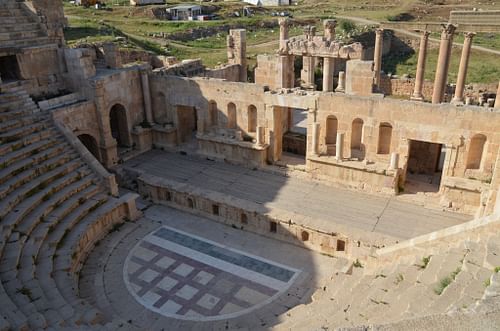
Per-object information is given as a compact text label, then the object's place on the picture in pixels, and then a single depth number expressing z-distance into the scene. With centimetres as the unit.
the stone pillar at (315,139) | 1670
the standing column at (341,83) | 2370
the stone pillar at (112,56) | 2023
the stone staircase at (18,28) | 1791
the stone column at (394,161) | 1528
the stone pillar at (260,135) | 1789
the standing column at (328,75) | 2158
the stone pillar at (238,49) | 2388
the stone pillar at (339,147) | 1614
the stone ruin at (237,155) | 969
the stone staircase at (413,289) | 747
